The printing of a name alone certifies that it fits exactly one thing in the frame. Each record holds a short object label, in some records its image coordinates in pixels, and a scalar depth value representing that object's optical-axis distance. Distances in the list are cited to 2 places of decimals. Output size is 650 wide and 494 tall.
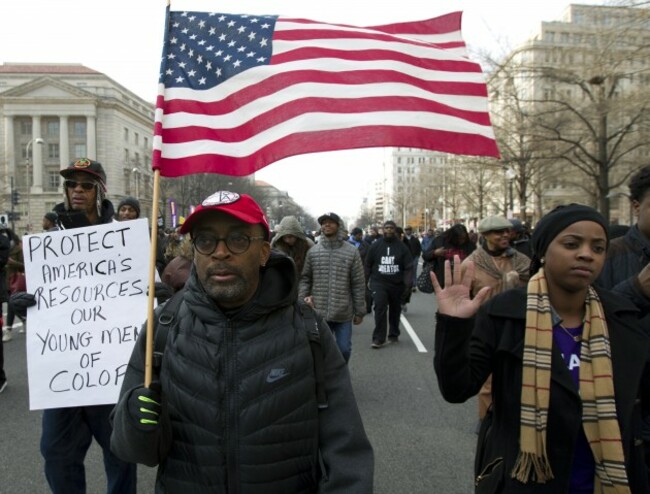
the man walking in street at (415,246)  14.96
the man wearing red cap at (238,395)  1.94
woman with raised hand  2.08
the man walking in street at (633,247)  2.78
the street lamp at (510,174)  25.67
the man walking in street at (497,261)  5.08
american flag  2.65
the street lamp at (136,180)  68.06
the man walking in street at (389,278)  9.02
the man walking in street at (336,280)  6.24
